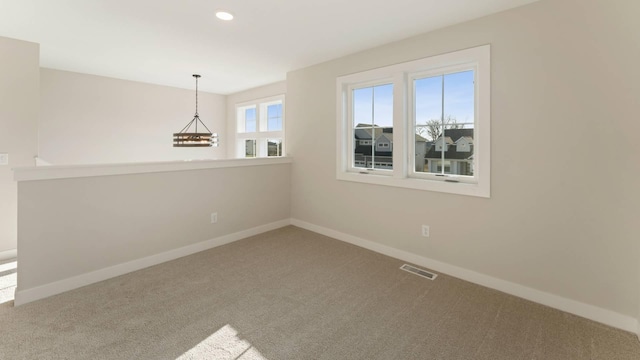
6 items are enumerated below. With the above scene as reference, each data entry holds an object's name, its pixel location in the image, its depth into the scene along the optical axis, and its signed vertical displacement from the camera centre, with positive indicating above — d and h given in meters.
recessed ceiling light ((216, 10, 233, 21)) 2.54 +1.46
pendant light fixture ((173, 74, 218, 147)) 3.98 +0.51
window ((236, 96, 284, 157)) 5.50 +0.98
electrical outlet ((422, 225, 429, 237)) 3.05 -0.58
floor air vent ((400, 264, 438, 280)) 2.83 -0.97
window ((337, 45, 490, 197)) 2.69 +0.58
